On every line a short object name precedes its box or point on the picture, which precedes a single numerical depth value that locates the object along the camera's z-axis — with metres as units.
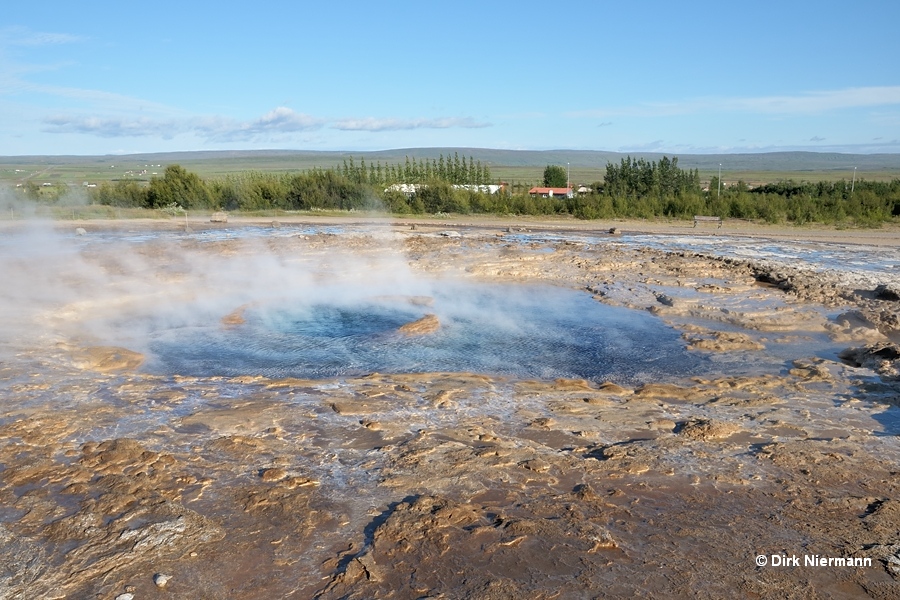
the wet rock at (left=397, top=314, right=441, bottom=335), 8.55
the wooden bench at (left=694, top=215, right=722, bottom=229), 24.04
